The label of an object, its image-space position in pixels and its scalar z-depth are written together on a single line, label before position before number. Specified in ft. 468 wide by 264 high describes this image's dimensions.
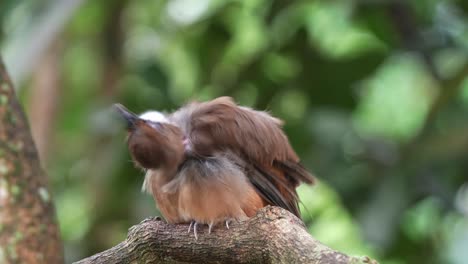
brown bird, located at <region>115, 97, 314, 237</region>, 12.57
